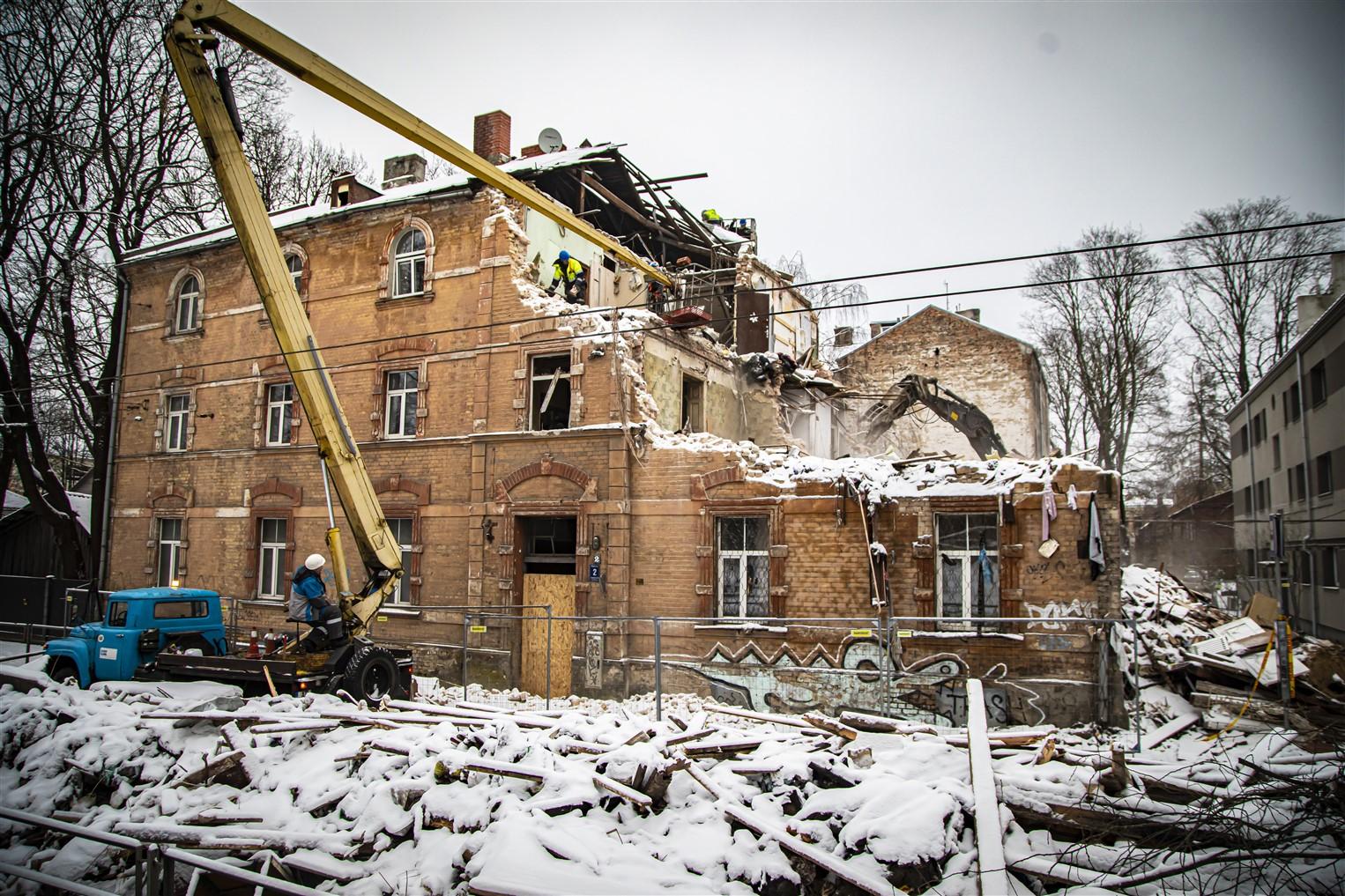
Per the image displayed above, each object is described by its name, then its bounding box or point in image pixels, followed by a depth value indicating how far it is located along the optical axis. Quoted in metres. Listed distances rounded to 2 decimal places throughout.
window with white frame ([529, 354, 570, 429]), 17.47
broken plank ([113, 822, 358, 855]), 7.84
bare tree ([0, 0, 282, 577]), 21.80
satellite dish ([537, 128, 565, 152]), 21.09
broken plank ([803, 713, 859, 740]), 8.98
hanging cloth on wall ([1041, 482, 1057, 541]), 13.38
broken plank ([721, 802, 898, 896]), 6.36
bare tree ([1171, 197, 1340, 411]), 28.39
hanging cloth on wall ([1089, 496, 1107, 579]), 12.98
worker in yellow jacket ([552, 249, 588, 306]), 18.23
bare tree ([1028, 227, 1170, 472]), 30.56
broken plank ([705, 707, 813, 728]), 9.84
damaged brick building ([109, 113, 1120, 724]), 13.88
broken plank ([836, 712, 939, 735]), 9.28
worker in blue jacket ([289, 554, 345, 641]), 11.82
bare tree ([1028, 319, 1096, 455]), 32.31
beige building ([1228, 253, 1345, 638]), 20.84
